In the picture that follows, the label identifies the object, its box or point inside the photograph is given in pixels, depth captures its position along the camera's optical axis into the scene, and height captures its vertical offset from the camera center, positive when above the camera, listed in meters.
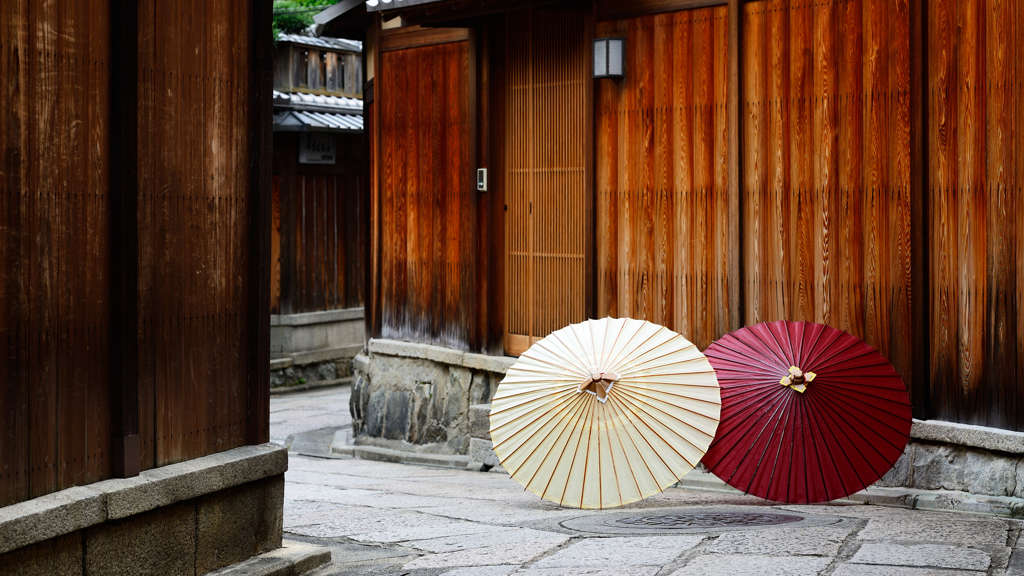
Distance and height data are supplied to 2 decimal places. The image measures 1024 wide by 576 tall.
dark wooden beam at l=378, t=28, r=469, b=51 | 11.84 +2.24
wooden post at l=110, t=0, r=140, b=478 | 5.45 +0.09
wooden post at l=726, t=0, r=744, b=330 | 8.88 +0.51
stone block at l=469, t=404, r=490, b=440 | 11.13 -1.81
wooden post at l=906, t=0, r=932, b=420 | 7.86 +0.18
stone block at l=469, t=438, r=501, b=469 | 11.23 -2.15
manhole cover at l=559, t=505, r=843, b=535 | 6.80 -1.80
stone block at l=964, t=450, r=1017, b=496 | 7.39 -1.58
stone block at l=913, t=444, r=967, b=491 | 7.72 -1.60
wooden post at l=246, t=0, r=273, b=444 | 6.40 +0.19
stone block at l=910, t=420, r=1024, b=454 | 7.31 -1.34
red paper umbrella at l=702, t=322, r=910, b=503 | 7.29 -1.21
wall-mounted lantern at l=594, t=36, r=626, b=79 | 9.70 +1.60
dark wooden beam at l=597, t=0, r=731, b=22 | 9.22 +1.98
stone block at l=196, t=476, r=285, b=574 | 5.96 -1.57
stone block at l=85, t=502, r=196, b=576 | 5.24 -1.49
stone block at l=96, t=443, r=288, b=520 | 5.34 -1.23
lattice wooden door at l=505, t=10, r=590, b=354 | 10.53 +0.67
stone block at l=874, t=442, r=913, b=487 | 8.05 -1.70
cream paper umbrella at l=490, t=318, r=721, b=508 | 7.36 -1.19
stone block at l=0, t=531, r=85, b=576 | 4.71 -1.38
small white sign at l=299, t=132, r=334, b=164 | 18.64 +1.58
